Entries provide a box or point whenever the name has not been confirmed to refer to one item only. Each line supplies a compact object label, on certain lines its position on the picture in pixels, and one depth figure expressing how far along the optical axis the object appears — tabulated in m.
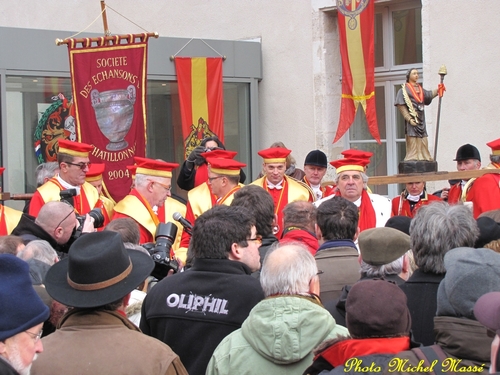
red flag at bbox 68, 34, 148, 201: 8.94
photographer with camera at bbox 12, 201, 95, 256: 4.97
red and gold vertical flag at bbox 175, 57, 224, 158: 10.88
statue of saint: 8.13
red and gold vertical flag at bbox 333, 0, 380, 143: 9.93
